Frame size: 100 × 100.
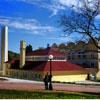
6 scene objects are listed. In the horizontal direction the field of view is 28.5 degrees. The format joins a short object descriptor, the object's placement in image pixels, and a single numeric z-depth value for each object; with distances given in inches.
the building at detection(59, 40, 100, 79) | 2192.4
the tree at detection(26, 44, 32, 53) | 3426.7
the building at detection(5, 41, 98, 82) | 1599.4
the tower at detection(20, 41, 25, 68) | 1886.3
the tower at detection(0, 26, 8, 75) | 2237.9
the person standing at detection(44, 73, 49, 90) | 746.2
